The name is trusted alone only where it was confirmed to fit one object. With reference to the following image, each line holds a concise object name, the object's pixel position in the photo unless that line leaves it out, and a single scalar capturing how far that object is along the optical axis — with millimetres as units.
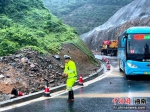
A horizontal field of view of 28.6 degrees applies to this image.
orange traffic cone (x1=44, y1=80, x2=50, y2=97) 11964
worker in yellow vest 10690
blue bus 17203
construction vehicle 54172
